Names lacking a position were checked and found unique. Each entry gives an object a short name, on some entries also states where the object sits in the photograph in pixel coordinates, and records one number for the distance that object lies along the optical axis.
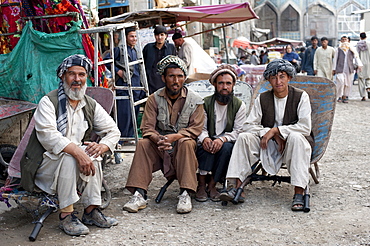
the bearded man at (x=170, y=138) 4.53
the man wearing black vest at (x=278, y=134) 4.48
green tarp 5.79
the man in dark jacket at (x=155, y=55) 7.84
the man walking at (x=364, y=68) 13.62
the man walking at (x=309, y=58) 14.46
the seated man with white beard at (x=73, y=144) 3.82
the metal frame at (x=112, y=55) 5.36
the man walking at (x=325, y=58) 13.45
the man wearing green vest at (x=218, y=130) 4.72
